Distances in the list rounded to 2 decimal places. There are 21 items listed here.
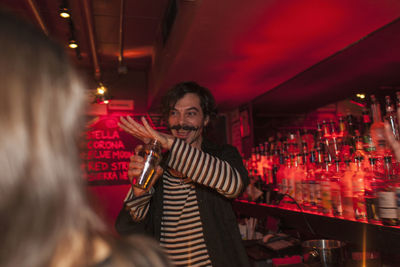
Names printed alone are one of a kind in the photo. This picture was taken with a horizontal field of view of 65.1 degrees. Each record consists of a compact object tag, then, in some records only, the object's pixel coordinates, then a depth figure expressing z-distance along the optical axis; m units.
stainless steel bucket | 1.32
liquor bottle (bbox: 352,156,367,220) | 1.44
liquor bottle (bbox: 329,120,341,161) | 2.05
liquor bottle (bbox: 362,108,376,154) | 1.62
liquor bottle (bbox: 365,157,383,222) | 1.32
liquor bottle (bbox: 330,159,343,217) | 1.58
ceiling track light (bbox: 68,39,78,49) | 3.07
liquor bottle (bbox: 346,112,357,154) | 1.96
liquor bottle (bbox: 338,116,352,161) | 2.00
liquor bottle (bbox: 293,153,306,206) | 1.99
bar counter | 1.18
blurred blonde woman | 0.34
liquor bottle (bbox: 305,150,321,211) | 1.78
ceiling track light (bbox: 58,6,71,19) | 2.51
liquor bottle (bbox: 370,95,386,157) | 1.56
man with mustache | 1.20
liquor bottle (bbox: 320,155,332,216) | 1.65
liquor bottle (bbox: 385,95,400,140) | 1.62
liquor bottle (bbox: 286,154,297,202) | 2.10
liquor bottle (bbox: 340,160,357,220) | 1.52
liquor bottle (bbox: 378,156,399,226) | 1.20
